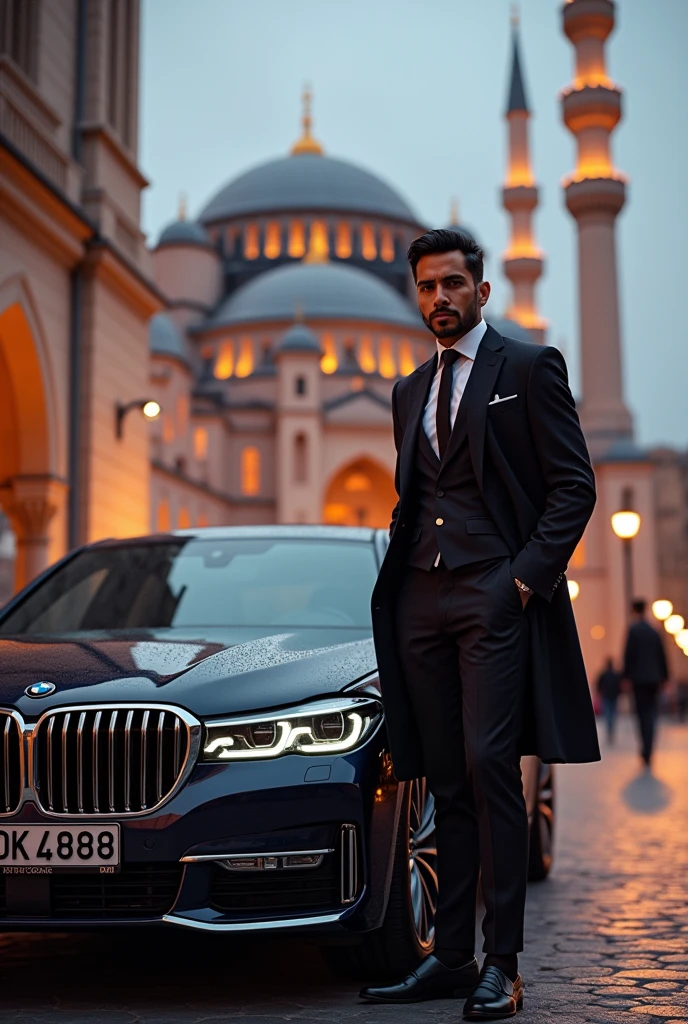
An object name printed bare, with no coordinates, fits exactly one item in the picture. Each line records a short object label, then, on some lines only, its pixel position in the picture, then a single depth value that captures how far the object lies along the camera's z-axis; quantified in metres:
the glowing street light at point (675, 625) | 32.99
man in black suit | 3.73
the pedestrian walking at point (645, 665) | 14.91
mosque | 16.55
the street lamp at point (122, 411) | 18.44
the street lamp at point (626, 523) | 15.09
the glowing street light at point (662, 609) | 30.61
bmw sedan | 3.73
